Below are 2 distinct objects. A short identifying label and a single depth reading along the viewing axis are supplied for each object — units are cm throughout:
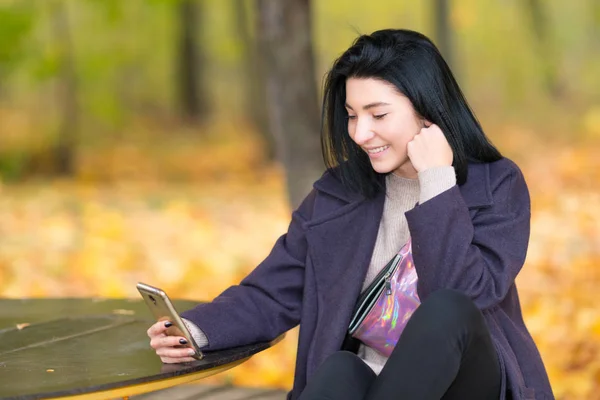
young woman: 363
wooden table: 344
